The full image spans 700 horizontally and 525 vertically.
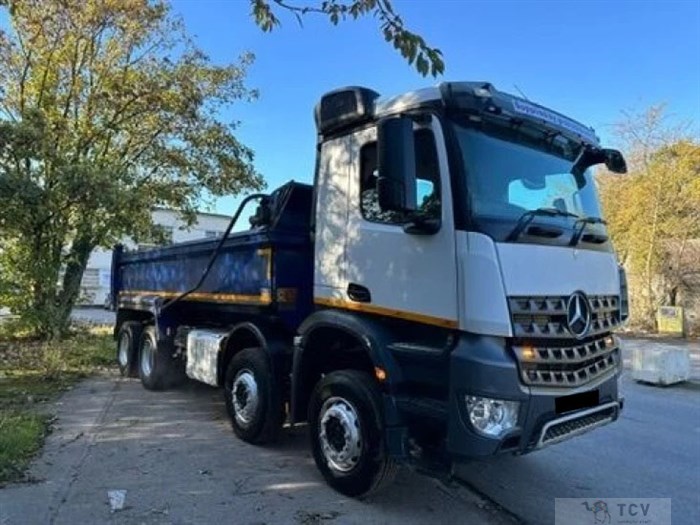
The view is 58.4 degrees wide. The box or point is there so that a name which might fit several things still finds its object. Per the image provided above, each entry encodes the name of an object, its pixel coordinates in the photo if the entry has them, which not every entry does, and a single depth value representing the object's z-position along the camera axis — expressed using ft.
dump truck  12.58
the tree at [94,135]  45.60
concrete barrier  33.78
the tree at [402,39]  11.91
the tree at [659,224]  60.64
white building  57.52
